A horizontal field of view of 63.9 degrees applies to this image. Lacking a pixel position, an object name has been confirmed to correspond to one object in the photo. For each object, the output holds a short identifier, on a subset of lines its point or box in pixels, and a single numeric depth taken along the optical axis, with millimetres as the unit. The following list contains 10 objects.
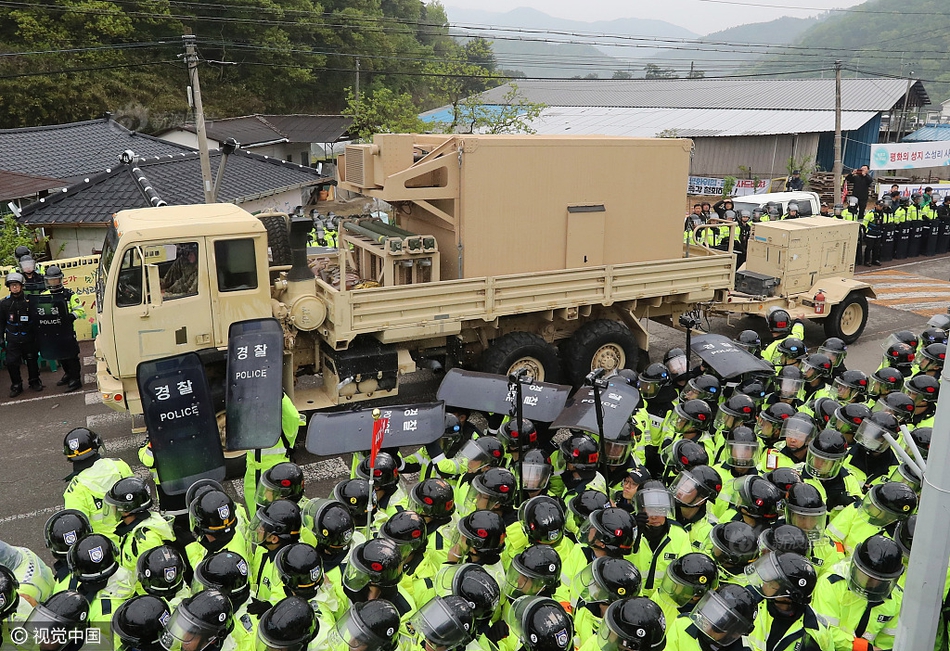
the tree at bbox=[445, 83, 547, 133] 26953
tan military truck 7375
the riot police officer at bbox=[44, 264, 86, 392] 9891
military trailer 11406
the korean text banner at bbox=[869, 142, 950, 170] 24281
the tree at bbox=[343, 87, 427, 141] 27978
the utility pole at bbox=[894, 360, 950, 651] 3010
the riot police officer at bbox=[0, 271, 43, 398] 9852
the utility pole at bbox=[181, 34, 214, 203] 12797
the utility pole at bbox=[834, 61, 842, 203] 19781
